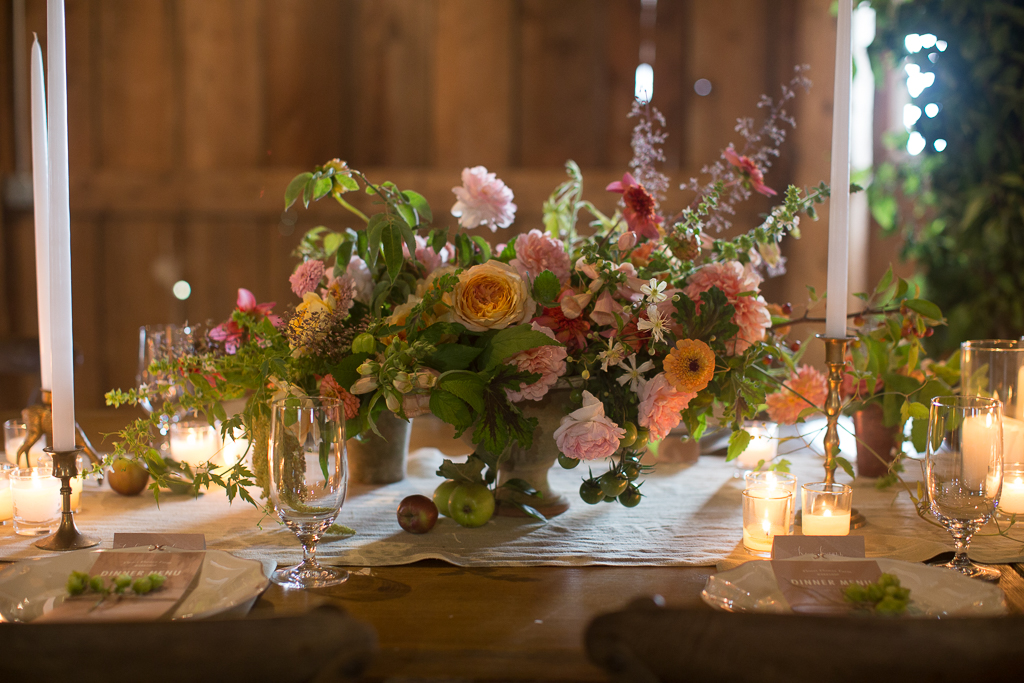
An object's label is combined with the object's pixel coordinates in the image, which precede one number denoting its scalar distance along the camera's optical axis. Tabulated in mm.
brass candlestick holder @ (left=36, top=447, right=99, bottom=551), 944
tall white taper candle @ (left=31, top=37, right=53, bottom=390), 962
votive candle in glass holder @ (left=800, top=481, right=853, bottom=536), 965
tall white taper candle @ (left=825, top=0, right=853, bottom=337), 972
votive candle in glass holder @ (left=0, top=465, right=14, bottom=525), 1061
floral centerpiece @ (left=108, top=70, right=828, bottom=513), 946
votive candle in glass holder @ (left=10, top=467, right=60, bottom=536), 1005
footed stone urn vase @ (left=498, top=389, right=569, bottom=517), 1015
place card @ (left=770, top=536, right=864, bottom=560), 854
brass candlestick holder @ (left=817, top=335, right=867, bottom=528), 987
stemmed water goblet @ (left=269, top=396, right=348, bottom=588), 809
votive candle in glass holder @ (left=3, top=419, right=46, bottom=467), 1176
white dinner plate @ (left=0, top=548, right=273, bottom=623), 734
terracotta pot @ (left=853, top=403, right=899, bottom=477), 1243
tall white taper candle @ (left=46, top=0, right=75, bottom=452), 863
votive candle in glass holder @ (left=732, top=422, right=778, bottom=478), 1282
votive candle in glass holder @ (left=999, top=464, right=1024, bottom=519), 1036
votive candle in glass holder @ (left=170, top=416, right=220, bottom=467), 1243
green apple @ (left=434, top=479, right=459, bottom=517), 1038
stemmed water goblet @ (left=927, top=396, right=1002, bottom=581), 820
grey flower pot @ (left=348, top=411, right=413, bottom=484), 1207
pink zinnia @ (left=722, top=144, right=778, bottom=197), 1078
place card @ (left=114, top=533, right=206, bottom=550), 878
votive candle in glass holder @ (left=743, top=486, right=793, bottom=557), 942
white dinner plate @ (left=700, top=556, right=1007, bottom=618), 733
